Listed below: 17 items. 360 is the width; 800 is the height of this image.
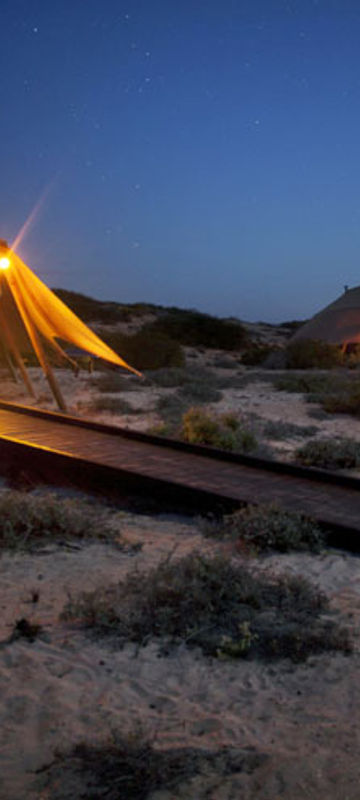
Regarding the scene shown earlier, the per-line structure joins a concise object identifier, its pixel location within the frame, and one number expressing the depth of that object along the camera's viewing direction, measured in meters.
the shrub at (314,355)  19.47
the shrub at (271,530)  4.32
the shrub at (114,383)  13.34
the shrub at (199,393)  12.40
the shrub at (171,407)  10.24
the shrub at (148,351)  18.91
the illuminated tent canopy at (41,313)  8.74
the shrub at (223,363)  21.48
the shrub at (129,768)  2.04
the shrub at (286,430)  8.98
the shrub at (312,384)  13.38
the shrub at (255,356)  23.20
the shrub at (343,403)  10.79
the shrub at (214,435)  7.75
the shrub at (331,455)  7.17
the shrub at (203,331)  32.19
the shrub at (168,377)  14.54
